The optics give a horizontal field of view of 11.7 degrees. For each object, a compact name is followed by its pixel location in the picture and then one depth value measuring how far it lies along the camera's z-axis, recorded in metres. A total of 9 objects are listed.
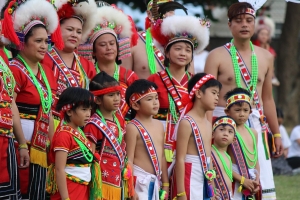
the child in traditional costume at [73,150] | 11.15
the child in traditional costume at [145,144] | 12.13
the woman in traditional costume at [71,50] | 12.58
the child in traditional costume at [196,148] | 12.47
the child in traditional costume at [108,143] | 11.79
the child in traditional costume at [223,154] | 13.24
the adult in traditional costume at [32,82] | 11.65
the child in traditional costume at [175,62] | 13.41
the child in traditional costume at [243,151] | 13.62
